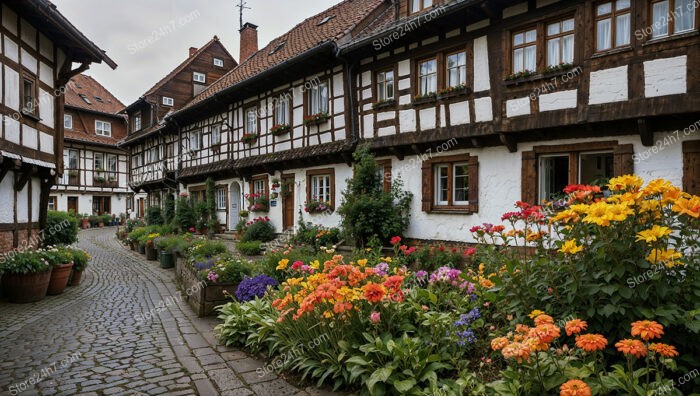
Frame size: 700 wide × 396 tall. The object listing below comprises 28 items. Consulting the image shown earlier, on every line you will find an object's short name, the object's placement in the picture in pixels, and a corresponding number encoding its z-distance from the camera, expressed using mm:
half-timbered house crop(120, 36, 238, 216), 25219
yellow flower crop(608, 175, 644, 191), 3232
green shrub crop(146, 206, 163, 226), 26391
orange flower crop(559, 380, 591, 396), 2180
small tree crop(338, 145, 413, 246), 11312
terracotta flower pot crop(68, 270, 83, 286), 10419
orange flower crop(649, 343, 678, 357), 2374
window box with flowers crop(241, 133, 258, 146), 16938
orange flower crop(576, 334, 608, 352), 2311
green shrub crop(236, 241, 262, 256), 13500
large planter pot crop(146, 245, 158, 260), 16047
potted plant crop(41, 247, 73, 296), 9242
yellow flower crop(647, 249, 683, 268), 2766
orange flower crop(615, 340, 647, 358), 2324
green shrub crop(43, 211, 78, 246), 13078
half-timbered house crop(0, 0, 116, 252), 9312
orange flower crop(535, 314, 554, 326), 2559
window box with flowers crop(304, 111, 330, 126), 13664
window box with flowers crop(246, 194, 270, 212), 16766
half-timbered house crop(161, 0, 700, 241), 7570
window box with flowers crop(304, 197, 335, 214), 13938
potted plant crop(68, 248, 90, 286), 10328
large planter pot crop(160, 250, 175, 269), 13754
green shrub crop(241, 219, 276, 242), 15827
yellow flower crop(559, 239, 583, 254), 3023
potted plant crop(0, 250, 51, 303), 8391
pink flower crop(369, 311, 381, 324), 3537
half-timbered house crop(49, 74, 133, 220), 33281
